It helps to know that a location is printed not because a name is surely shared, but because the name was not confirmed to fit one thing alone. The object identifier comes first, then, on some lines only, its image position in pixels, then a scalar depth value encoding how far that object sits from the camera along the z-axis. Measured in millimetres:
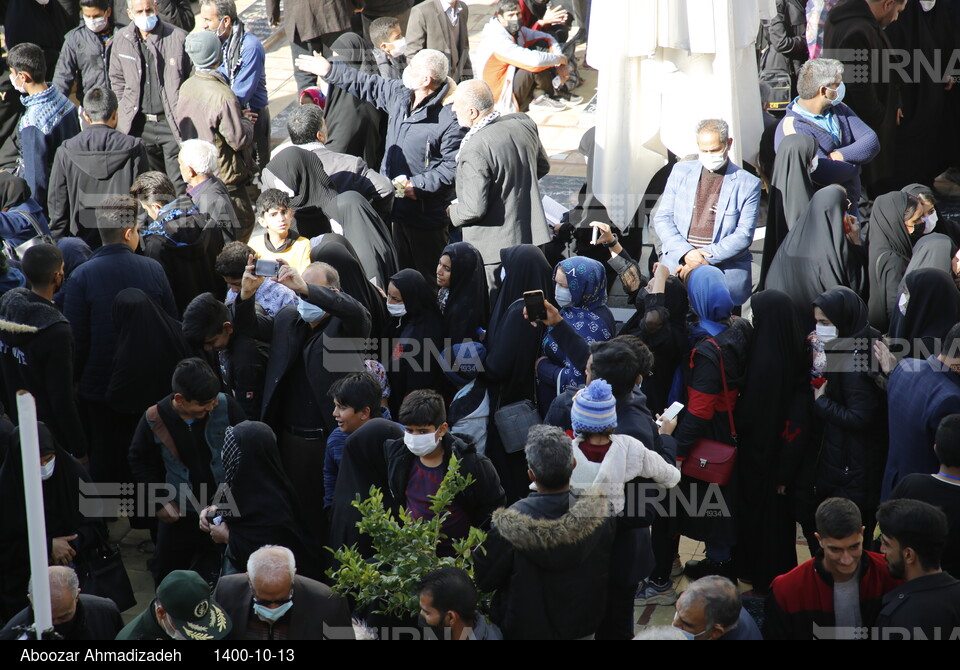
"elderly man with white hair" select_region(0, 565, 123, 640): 7367
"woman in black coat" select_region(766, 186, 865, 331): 11430
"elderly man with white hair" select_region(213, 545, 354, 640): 7719
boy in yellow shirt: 11758
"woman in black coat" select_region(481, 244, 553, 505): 10125
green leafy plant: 6973
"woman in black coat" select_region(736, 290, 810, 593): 9562
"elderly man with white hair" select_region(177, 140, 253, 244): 12773
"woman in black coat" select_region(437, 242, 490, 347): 10742
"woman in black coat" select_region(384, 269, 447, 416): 10586
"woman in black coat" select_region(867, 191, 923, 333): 12055
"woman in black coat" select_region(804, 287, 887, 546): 9281
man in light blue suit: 12336
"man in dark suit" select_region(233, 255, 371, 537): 10062
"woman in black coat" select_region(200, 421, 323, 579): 8937
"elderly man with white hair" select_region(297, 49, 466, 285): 14078
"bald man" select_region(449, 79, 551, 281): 13141
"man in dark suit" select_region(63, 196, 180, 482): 10945
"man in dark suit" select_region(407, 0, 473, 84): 19156
